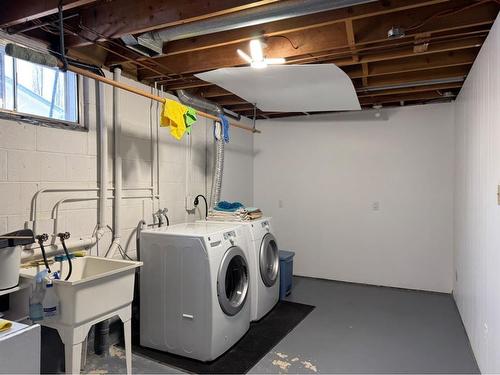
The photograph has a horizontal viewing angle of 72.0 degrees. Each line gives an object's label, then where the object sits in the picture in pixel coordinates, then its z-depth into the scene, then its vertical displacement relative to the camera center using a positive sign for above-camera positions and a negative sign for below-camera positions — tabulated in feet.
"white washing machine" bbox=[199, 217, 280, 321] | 11.03 -2.87
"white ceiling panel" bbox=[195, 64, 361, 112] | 9.06 +2.89
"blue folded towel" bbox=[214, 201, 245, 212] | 12.06 -0.87
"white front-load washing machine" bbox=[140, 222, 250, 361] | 8.62 -2.89
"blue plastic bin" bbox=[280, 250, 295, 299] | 13.21 -3.57
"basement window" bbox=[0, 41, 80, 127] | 7.62 +2.13
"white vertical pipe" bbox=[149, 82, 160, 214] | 11.33 +0.89
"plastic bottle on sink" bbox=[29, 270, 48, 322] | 6.37 -2.19
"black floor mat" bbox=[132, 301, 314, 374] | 8.48 -4.56
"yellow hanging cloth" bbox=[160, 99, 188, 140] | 9.66 +1.82
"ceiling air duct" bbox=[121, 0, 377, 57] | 6.20 +3.25
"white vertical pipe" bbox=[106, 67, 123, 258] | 9.82 +0.37
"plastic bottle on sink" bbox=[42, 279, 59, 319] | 6.50 -2.30
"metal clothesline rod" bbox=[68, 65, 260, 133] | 7.33 +2.37
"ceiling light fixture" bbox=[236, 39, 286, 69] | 7.61 +2.92
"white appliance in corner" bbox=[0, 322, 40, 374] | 4.39 -2.23
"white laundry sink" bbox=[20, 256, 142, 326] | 6.46 -2.15
